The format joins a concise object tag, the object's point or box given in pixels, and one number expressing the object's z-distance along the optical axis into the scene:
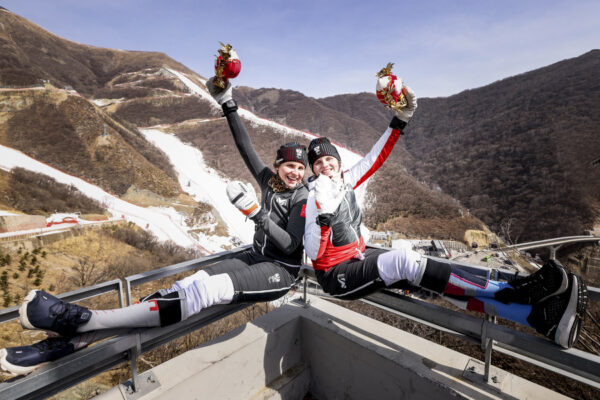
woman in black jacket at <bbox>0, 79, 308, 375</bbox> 1.32
